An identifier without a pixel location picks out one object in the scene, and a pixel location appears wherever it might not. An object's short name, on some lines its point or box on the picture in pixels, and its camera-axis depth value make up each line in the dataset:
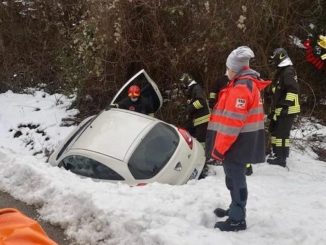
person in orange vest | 4.84
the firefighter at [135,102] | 8.84
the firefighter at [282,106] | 8.11
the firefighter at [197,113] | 8.83
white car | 6.77
